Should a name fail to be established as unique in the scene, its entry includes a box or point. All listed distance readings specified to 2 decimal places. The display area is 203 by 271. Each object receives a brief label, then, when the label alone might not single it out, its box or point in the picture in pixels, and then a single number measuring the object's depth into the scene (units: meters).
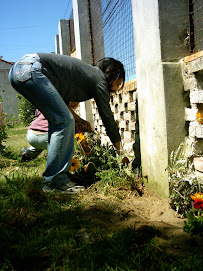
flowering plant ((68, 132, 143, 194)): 2.64
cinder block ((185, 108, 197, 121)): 2.06
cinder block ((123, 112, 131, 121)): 3.29
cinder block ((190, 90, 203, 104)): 1.99
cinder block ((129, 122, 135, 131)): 3.16
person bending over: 2.38
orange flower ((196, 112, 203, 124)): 2.00
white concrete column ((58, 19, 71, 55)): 9.12
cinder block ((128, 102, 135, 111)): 3.12
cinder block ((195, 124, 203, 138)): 2.00
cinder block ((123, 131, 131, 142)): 3.34
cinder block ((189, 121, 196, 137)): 2.08
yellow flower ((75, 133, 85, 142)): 3.34
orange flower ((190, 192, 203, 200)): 1.82
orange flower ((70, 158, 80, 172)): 2.87
